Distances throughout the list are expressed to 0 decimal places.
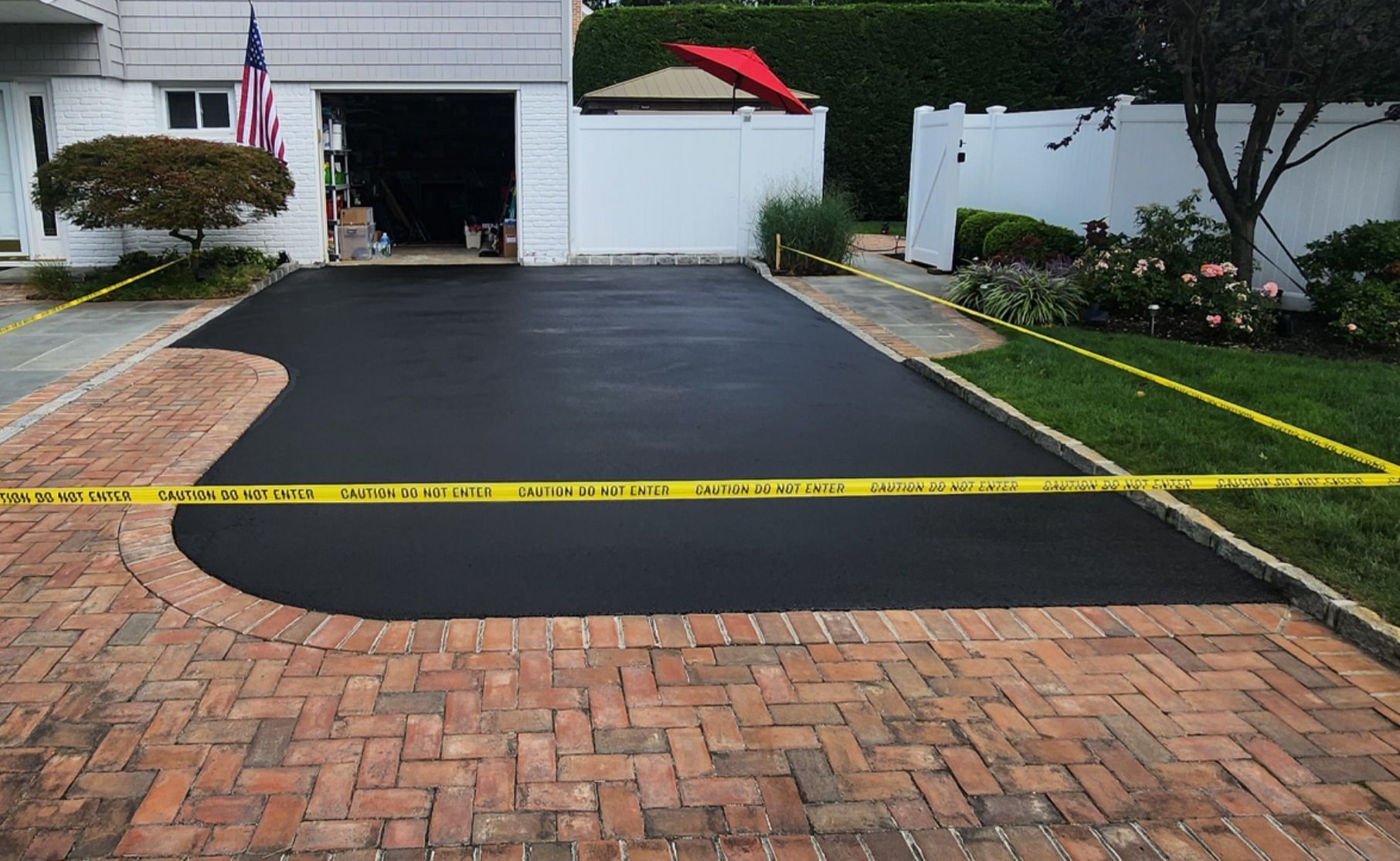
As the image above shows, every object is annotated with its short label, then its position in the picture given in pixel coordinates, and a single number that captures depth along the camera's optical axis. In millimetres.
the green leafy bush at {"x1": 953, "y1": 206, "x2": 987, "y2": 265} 15602
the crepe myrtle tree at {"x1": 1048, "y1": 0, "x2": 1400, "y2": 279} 9289
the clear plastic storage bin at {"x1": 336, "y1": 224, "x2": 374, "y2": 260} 17109
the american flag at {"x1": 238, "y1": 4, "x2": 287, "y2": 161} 14008
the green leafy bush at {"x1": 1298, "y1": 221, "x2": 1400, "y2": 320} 9969
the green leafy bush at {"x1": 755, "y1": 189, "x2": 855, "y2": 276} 15250
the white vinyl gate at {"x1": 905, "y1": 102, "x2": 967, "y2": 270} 14711
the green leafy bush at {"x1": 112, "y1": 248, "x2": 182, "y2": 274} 14305
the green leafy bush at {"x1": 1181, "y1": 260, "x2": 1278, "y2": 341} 9875
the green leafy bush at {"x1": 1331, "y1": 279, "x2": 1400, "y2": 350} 9523
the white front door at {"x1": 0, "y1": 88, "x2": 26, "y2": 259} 15141
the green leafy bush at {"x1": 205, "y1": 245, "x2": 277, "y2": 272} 14453
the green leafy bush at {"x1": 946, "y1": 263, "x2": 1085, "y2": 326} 10797
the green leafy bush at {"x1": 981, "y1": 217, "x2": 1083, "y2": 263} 12719
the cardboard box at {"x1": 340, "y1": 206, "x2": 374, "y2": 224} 17203
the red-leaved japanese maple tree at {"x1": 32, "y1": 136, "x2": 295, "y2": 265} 12727
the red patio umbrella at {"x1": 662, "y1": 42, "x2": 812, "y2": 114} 16694
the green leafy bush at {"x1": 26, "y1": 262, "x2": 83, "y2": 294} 12898
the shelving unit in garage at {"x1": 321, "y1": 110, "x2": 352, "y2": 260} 16672
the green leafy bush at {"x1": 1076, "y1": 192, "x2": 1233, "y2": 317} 10594
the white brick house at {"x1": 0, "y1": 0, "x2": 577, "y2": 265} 14867
